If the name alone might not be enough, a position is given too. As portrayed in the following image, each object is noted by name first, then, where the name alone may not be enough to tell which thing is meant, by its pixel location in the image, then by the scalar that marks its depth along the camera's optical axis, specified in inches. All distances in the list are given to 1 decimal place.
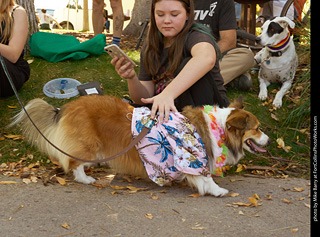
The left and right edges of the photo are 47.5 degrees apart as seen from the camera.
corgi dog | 116.3
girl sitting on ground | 113.5
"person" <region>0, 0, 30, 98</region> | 159.3
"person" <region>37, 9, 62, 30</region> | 453.2
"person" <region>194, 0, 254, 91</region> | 186.5
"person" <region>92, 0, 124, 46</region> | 222.5
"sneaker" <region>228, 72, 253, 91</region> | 201.8
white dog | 198.8
